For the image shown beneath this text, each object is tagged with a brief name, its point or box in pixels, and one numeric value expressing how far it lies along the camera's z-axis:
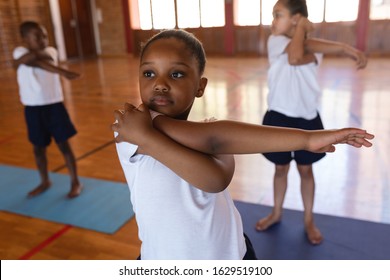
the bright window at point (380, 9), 9.52
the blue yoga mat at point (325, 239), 2.12
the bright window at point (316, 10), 9.96
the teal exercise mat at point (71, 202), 2.62
